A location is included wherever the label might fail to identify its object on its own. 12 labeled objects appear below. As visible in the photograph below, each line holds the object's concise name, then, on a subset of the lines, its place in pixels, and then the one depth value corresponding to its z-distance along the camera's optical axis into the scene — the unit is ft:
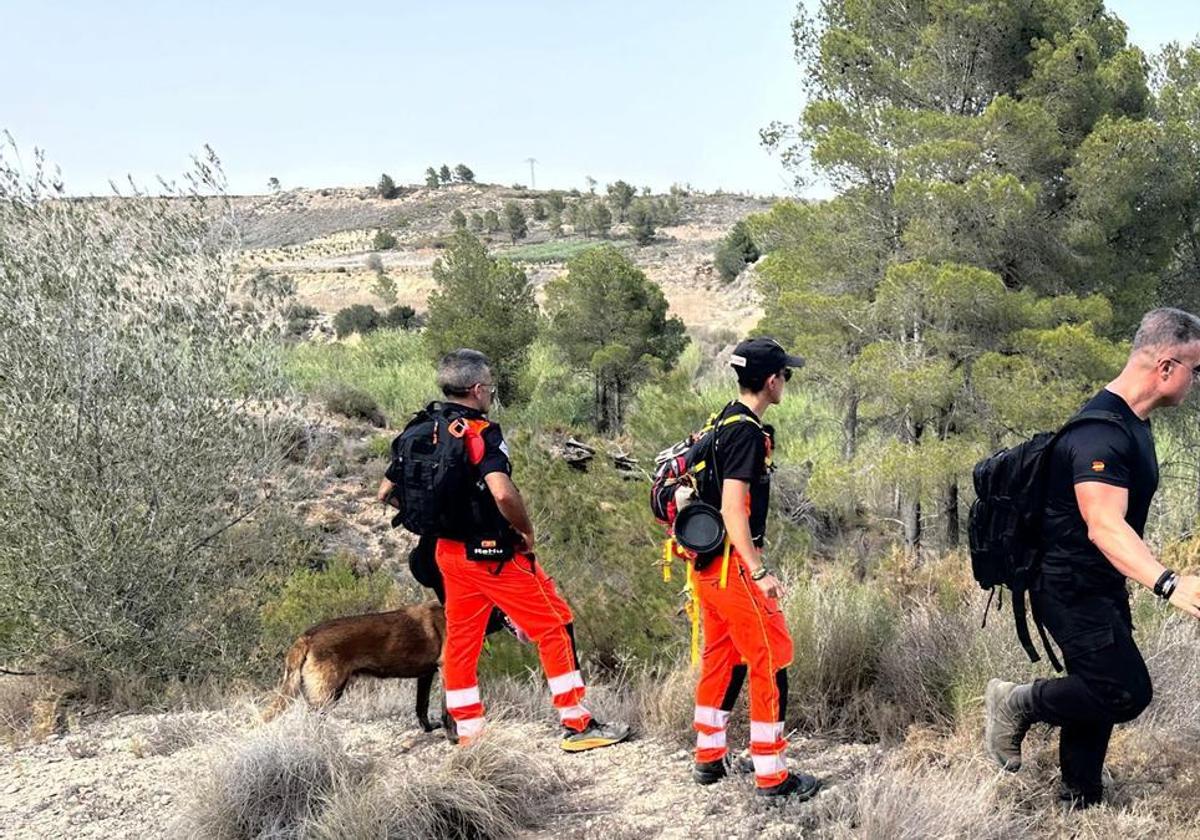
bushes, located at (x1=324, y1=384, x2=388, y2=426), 76.84
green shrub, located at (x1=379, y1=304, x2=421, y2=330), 136.46
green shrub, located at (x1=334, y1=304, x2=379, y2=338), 137.39
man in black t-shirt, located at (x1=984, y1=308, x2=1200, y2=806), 8.92
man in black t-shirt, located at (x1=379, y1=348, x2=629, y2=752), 12.84
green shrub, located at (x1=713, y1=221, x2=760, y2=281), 154.51
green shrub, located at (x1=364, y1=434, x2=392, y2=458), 67.28
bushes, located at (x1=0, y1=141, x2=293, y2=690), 20.61
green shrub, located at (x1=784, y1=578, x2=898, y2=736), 13.73
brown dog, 13.93
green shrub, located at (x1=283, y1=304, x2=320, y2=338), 125.63
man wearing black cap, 10.60
